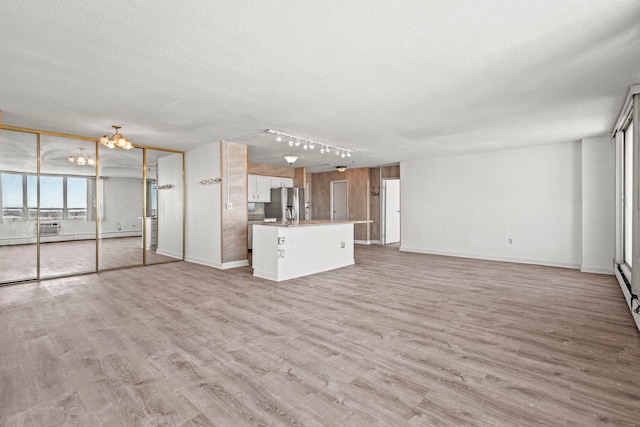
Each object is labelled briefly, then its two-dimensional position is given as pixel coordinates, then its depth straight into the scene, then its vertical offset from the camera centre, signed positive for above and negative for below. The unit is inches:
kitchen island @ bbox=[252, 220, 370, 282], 220.7 -27.2
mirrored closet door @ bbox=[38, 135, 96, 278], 225.5 +6.4
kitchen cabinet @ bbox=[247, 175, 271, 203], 381.1 +29.3
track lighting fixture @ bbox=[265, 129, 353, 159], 227.9 +55.7
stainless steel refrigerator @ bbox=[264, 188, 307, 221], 401.2 +9.3
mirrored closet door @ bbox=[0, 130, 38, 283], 204.2 +5.8
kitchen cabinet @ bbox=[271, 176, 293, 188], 408.2 +39.7
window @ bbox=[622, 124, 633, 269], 192.9 +10.0
